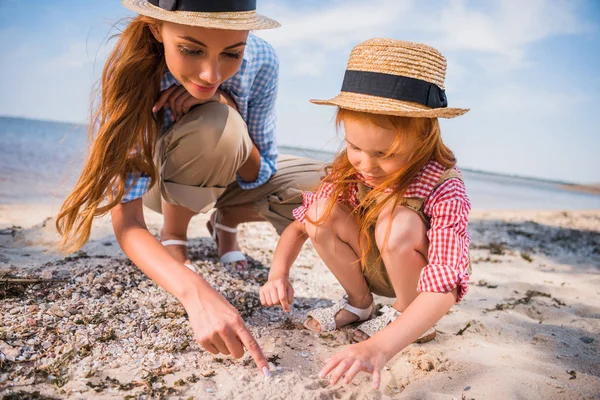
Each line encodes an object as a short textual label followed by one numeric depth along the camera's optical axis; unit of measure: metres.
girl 1.64
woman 1.85
